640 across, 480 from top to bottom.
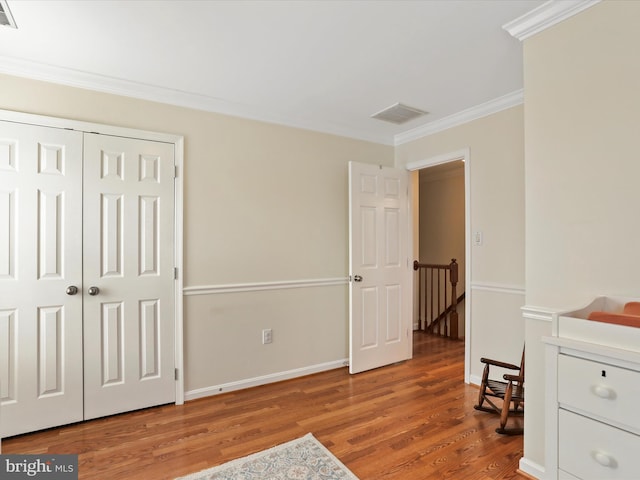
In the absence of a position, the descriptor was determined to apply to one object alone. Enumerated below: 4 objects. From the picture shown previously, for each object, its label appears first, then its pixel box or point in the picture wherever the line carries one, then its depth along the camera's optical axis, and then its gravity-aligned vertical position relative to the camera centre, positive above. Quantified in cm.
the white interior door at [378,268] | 351 -29
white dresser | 131 -65
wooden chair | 234 -111
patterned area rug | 188 -132
